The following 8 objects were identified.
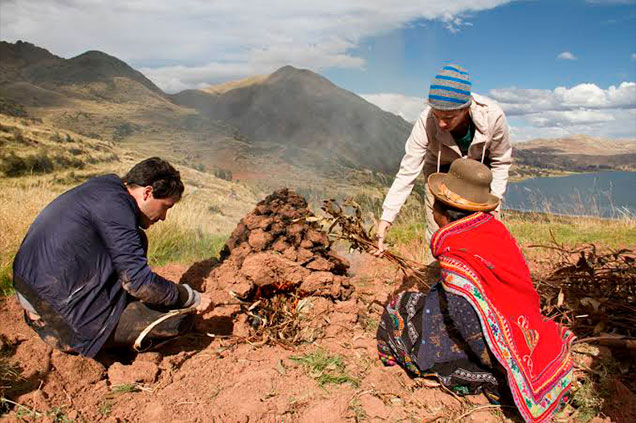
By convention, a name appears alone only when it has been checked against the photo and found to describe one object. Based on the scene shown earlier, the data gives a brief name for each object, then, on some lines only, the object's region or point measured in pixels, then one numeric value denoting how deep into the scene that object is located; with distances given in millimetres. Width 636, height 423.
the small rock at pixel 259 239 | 3816
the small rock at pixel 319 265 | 3756
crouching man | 2629
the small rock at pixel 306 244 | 3873
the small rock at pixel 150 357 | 2955
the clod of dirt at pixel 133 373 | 2777
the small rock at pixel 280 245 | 3787
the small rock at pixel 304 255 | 3768
